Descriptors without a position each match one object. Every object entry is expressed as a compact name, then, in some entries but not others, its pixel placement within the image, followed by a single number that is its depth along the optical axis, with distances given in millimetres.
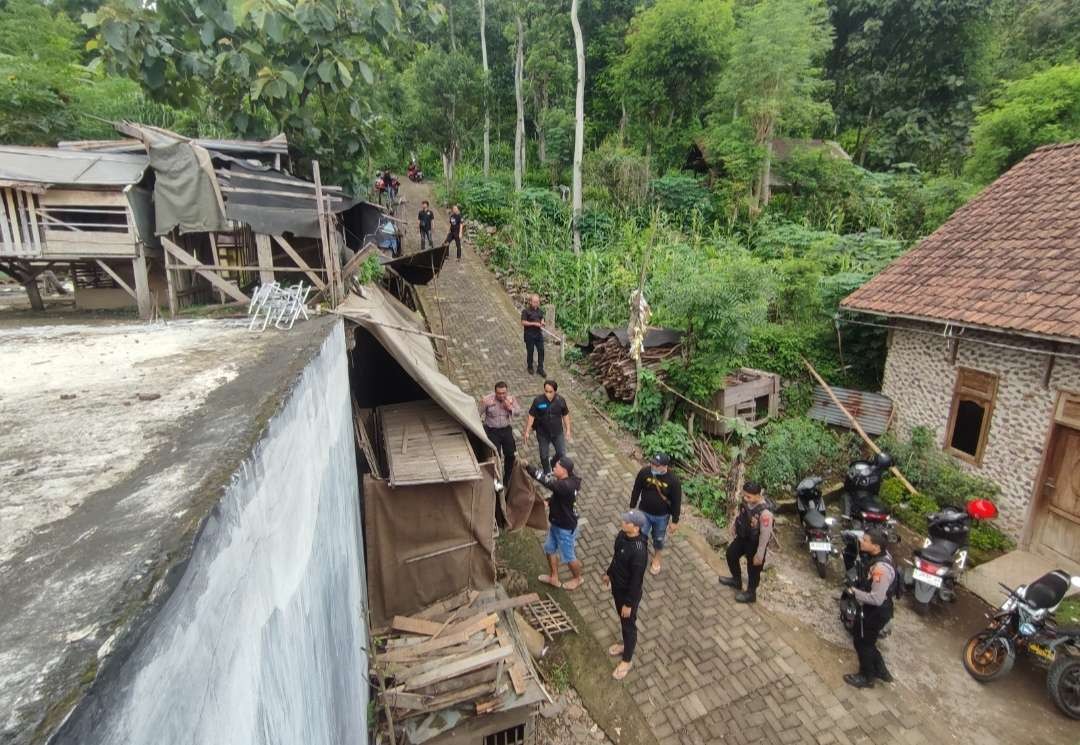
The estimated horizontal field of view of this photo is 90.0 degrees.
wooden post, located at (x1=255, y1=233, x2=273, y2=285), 6557
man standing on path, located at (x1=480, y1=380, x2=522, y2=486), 6836
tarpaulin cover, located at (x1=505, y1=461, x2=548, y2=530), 6266
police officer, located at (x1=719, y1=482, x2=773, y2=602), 5883
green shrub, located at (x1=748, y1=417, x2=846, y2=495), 8953
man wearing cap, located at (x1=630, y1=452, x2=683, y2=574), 6074
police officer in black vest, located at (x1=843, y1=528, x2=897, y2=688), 5023
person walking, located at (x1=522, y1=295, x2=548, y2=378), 10110
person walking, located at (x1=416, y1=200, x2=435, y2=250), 16266
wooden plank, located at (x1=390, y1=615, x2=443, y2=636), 4859
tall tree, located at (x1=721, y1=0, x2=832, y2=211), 16969
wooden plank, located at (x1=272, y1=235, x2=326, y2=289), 5836
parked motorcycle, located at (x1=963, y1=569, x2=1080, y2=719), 5359
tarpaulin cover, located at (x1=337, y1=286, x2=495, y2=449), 5324
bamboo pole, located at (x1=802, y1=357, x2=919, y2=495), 8711
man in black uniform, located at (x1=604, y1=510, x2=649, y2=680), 4945
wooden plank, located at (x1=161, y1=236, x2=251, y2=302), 5770
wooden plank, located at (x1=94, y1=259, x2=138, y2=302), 6160
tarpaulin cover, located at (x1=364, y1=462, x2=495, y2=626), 5223
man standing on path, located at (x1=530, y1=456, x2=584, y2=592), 5746
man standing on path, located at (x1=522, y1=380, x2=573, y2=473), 7336
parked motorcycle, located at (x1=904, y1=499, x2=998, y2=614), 6496
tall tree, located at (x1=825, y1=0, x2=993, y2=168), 21031
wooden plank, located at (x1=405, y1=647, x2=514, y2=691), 4141
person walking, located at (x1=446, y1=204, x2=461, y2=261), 16344
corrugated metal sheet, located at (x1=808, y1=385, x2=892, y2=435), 9844
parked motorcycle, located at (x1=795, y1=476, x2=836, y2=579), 7121
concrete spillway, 1016
